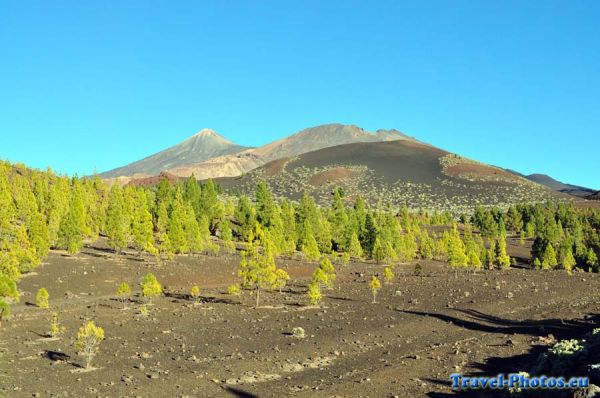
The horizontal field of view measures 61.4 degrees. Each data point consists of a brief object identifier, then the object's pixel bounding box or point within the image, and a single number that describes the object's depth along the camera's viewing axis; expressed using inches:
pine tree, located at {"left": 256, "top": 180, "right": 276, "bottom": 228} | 3216.0
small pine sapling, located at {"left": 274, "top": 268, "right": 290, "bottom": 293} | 1616.9
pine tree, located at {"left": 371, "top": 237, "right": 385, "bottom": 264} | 2876.5
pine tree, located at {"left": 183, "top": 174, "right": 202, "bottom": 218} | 3334.2
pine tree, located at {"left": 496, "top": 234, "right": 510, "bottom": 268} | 2736.2
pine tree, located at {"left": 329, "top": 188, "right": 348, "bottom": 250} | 3358.8
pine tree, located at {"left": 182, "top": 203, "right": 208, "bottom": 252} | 2613.2
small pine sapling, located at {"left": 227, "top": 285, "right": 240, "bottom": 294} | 1705.2
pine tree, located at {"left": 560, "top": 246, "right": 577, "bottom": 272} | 2733.8
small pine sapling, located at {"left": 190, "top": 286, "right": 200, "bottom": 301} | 1550.2
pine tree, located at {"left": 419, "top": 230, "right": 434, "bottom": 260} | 3265.3
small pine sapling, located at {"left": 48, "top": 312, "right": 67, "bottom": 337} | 1116.3
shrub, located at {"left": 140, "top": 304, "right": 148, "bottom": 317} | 1339.1
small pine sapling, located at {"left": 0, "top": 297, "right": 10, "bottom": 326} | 1220.2
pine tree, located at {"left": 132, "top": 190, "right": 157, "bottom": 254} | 2359.7
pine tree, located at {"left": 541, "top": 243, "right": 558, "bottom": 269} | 2869.1
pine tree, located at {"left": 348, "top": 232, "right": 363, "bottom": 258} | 3075.8
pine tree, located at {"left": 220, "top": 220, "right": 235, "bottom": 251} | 2827.3
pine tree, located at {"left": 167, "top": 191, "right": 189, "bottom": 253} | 2472.2
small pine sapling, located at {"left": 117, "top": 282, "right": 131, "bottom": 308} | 1466.5
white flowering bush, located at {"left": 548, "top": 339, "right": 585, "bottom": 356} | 727.5
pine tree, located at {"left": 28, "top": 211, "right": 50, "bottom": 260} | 2023.9
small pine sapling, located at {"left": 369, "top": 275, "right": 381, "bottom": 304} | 1591.9
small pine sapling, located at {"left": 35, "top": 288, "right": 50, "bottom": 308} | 1424.8
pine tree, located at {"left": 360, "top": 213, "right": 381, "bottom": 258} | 3139.8
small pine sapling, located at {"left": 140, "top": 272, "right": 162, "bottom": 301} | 1466.5
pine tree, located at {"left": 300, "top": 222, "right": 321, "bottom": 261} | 2660.4
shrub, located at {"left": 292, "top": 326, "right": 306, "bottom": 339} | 1138.0
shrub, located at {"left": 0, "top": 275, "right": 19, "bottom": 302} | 1378.0
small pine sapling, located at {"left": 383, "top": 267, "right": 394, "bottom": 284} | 2035.9
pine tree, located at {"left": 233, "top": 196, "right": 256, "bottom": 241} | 3257.9
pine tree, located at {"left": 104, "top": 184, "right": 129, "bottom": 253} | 2335.1
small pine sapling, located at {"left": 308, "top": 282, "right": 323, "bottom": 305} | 1484.7
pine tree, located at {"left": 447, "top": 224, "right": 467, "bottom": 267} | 2536.9
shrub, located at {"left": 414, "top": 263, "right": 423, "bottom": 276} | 2385.6
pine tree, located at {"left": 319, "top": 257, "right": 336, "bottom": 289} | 1910.2
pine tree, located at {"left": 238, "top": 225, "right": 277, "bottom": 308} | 1557.6
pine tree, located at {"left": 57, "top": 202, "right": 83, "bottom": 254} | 2250.2
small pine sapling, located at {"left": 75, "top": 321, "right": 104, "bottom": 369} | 912.9
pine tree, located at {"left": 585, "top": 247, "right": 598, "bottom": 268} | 2800.2
